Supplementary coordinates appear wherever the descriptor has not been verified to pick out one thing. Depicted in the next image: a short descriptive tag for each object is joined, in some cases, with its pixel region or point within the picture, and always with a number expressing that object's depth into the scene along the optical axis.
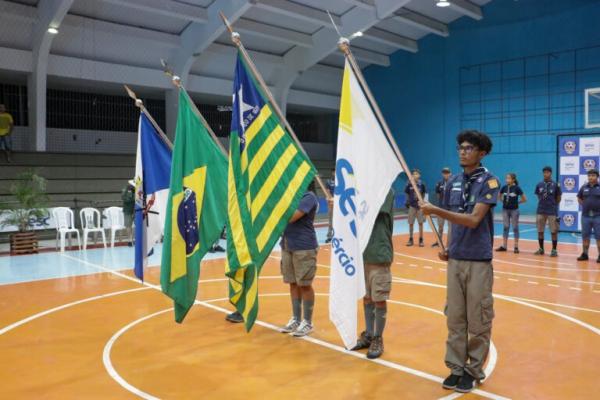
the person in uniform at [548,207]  11.57
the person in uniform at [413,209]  13.34
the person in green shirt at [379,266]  5.00
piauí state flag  5.15
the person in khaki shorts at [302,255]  5.61
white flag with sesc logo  4.56
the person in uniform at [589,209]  10.54
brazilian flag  5.54
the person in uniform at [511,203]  12.13
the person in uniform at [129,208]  12.91
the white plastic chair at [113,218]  13.71
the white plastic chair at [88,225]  12.83
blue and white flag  6.66
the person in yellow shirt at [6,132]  15.77
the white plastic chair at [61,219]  12.92
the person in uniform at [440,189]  12.47
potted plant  12.46
